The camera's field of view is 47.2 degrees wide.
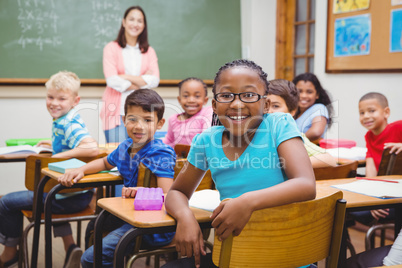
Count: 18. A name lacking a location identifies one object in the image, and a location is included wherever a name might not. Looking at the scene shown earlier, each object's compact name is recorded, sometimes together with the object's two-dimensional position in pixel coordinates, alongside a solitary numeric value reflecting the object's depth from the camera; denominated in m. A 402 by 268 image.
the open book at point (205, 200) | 1.46
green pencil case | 3.14
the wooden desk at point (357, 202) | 1.52
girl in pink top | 3.14
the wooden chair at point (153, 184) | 1.69
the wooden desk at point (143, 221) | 1.29
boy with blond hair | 2.47
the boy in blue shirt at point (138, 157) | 1.82
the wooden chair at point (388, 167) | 2.31
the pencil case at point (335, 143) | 3.04
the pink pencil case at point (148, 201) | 1.43
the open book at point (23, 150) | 2.70
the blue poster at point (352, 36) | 3.93
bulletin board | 3.68
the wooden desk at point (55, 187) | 2.00
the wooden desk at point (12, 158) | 2.53
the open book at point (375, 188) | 1.63
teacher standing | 4.32
